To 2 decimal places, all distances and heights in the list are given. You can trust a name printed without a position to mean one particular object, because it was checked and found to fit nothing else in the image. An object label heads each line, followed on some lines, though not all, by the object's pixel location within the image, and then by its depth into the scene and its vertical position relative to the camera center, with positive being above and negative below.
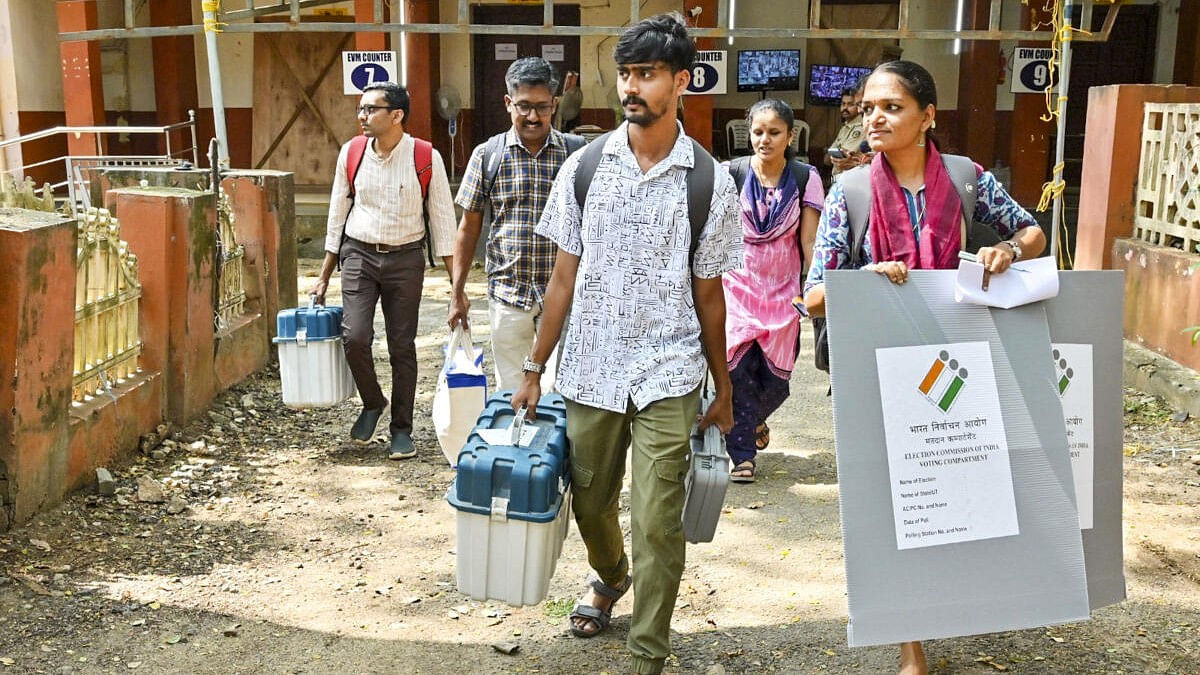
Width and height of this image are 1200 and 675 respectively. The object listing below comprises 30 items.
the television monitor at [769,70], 13.85 +0.71
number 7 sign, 10.59 +0.54
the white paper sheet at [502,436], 3.29 -0.89
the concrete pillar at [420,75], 12.97 +0.58
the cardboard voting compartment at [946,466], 3.01 -0.88
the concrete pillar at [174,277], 5.83 -0.78
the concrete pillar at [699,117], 12.52 +0.13
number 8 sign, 11.77 +0.59
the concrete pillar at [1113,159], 7.71 -0.18
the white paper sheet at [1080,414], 3.25 -0.80
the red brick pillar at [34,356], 4.36 -0.91
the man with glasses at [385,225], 5.64 -0.49
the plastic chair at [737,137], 13.91 -0.09
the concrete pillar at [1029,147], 13.07 -0.18
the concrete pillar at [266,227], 7.52 -0.67
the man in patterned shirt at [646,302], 3.24 -0.50
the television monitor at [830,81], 13.83 +0.59
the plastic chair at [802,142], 13.84 -0.15
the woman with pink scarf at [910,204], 3.21 -0.21
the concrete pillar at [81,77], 13.07 +0.55
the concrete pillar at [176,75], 14.53 +0.64
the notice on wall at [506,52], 14.45 +0.95
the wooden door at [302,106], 14.98 +0.27
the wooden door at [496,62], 14.45 +0.82
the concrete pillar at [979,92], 13.12 +0.45
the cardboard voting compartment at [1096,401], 3.21 -0.76
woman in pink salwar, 5.27 -0.61
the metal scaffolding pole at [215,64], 8.04 +0.43
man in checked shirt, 4.93 -0.39
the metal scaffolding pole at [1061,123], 8.30 +0.06
